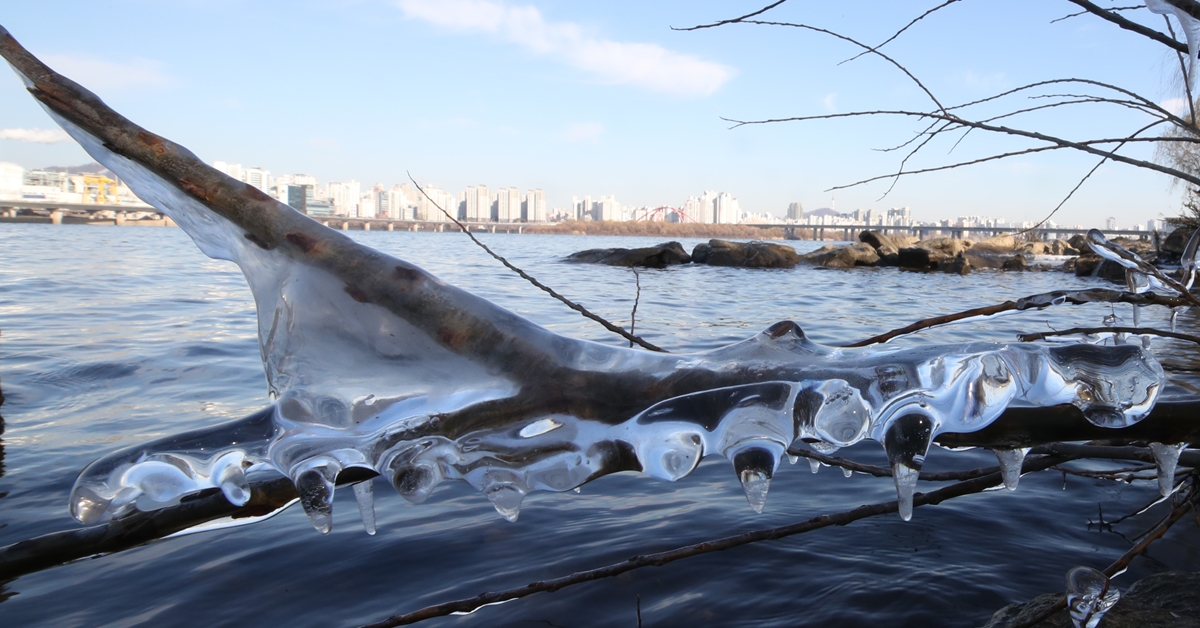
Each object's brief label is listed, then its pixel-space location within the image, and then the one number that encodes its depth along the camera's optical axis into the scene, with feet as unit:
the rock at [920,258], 98.48
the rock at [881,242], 110.01
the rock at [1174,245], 81.05
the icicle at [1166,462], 3.66
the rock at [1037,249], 143.01
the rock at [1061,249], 154.04
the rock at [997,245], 126.11
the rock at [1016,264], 98.58
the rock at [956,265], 92.48
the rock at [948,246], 105.29
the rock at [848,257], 101.10
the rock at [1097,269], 71.82
